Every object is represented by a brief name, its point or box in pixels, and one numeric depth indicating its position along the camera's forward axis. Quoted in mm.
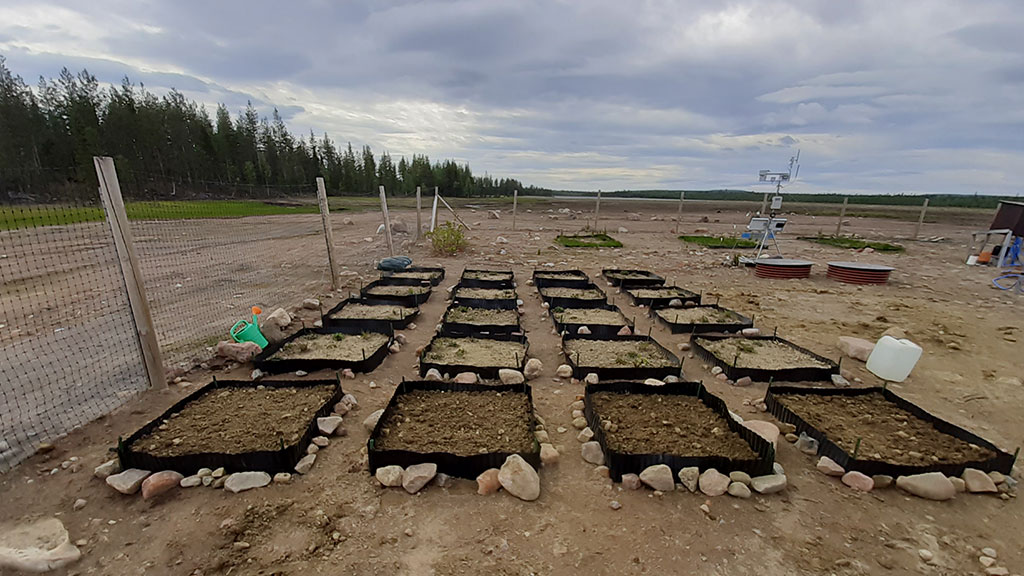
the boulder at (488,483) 2705
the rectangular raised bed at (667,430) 2857
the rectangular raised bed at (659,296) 7105
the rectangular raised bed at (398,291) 6922
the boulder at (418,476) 2691
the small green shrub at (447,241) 12055
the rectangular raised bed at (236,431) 2785
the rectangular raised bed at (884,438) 2906
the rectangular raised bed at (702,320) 5840
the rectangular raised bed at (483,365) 4281
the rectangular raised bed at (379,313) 5555
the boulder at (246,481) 2680
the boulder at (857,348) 5074
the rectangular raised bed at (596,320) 5594
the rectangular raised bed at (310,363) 4367
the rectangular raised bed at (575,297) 6918
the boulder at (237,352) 4539
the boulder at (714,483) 2727
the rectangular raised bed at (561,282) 8203
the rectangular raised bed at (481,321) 5543
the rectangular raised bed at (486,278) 7993
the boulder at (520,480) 2666
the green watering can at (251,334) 4812
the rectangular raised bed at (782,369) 4449
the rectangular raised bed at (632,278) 8602
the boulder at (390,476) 2740
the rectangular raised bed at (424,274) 8727
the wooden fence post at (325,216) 7414
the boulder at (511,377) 4129
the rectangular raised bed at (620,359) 4375
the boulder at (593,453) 3043
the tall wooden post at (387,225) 10453
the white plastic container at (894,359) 4387
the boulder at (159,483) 2610
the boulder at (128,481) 2623
